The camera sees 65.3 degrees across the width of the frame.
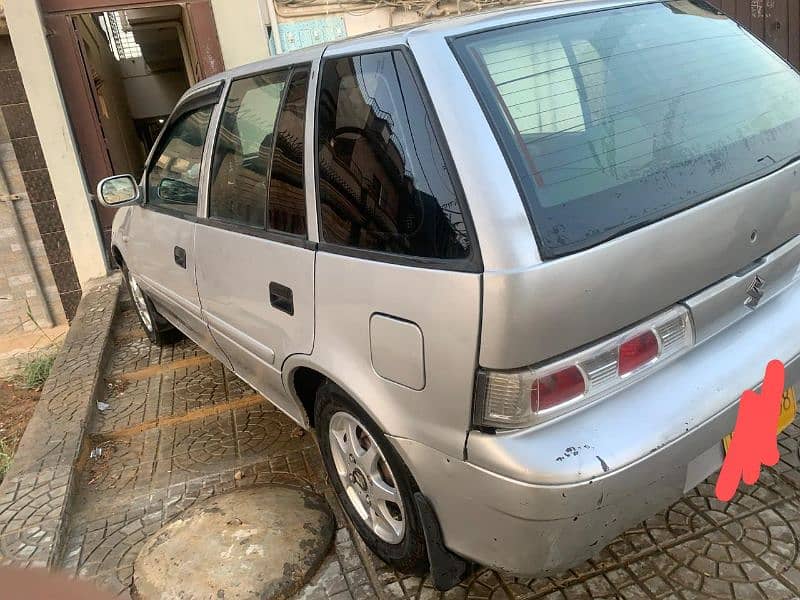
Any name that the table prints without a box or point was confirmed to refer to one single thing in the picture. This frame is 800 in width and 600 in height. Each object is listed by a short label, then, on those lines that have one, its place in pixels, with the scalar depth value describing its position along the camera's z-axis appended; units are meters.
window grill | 10.02
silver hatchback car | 1.56
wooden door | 5.93
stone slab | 2.29
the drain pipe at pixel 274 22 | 6.43
